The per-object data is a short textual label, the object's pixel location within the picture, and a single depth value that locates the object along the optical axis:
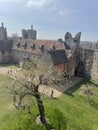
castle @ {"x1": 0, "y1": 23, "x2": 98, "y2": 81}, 21.34
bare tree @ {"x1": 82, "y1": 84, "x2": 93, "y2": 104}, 16.78
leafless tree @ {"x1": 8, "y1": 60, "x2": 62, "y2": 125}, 9.14
